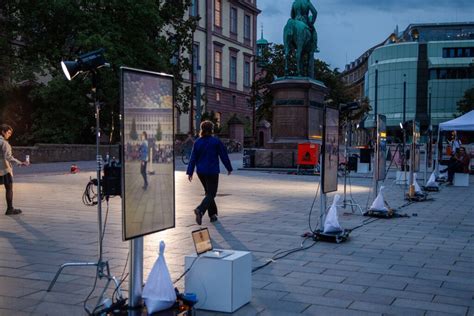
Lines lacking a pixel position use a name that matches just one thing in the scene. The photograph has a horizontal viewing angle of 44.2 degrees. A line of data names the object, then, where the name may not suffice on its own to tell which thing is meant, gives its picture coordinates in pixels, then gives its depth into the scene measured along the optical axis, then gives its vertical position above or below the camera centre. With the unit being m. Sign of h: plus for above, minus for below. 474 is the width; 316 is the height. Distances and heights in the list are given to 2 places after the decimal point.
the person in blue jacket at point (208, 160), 10.56 -0.31
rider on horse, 27.89 +6.34
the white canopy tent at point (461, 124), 25.82 +0.98
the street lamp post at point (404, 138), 17.73 +0.21
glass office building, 104.06 +13.44
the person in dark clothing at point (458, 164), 22.03 -0.69
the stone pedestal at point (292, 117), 26.38 +1.24
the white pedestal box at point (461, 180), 21.66 -1.26
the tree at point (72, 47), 32.25 +5.45
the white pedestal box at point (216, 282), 5.14 -1.24
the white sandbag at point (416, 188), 15.95 -1.18
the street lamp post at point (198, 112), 43.34 +2.31
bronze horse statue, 27.62 +5.29
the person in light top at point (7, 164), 11.33 -0.46
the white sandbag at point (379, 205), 11.92 -1.23
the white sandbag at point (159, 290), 4.53 -1.15
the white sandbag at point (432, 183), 19.03 -1.22
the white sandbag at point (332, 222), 8.92 -1.20
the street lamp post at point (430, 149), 28.77 -0.20
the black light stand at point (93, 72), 5.75 +0.72
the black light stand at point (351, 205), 12.50 -1.36
